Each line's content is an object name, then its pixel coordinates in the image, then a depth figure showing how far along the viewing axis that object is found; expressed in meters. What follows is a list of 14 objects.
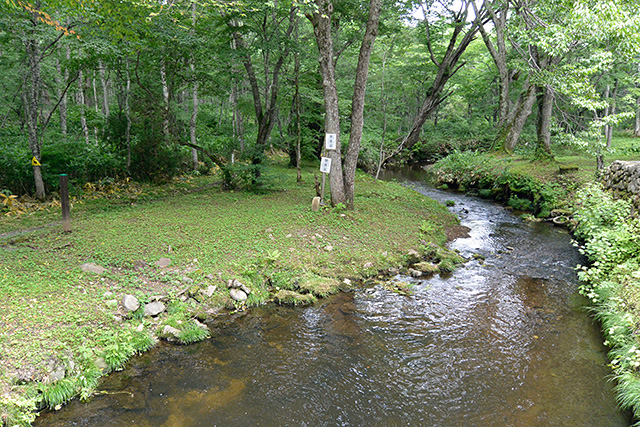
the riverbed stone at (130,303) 5.52
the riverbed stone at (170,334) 5.38
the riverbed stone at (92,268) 6.13
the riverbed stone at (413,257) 8.45
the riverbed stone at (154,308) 5.62
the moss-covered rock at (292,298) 6.57
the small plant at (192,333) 5.39
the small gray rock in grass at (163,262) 6.70
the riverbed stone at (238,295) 6.44
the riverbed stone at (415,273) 7.88
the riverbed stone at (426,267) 8.03
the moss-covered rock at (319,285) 6.84
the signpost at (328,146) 9.29
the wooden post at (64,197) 7.14
